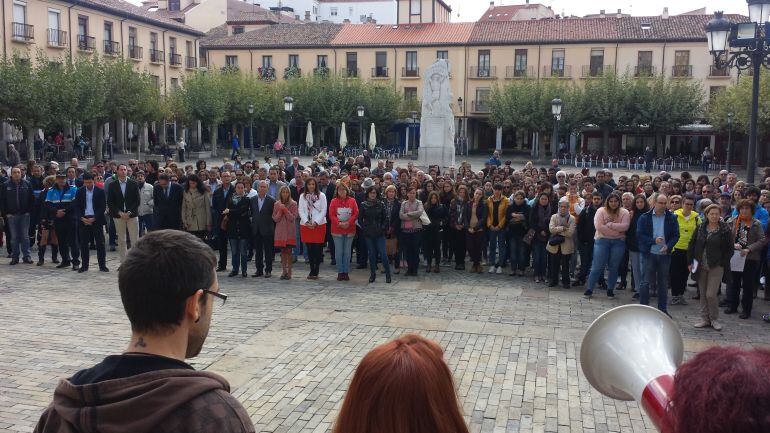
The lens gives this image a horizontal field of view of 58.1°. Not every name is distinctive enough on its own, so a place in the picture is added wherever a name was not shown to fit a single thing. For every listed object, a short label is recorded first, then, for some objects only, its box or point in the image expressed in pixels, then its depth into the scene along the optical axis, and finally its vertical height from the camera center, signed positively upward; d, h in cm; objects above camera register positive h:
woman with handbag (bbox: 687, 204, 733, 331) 930 -150
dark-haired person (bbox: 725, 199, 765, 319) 993 -142
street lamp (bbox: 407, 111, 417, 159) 5691 +67
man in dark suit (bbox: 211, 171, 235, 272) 1277 -121
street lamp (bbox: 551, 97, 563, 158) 2702 +152
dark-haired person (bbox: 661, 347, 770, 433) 147 -54
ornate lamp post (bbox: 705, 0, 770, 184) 1223 +198
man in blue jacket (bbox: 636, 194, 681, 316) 1003 -137
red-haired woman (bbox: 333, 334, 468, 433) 206 -75
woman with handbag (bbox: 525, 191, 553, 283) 1206 -147
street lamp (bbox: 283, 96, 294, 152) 3431 +194
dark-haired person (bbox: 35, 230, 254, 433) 199 -69
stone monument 2356 +80
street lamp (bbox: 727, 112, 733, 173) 4038 +151
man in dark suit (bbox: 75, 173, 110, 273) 1254 -133
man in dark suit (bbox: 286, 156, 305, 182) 1733 -68
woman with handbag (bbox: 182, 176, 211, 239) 1286 -121
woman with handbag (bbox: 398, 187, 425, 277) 1231 -145
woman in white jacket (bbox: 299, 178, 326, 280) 1212 -136
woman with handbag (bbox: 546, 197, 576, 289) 1161 -158
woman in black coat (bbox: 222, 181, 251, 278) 1233 -146
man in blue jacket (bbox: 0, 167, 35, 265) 1317 -128
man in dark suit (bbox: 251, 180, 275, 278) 1228 -138
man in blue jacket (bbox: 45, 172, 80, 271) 1277 -136
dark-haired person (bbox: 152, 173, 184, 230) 1285 -111
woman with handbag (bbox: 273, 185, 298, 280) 1209 -144
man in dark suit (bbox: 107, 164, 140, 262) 1253 -109
